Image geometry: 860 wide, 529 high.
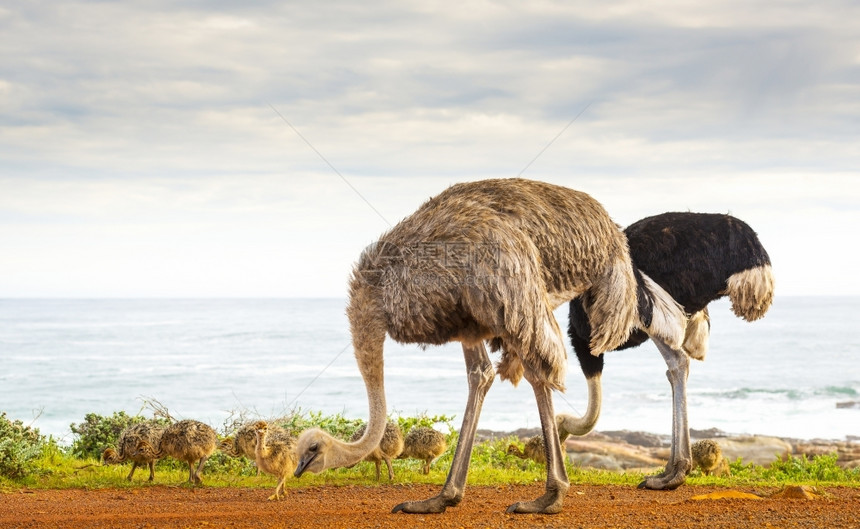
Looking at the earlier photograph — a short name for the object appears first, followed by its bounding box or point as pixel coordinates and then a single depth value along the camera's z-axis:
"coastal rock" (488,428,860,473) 17.52
